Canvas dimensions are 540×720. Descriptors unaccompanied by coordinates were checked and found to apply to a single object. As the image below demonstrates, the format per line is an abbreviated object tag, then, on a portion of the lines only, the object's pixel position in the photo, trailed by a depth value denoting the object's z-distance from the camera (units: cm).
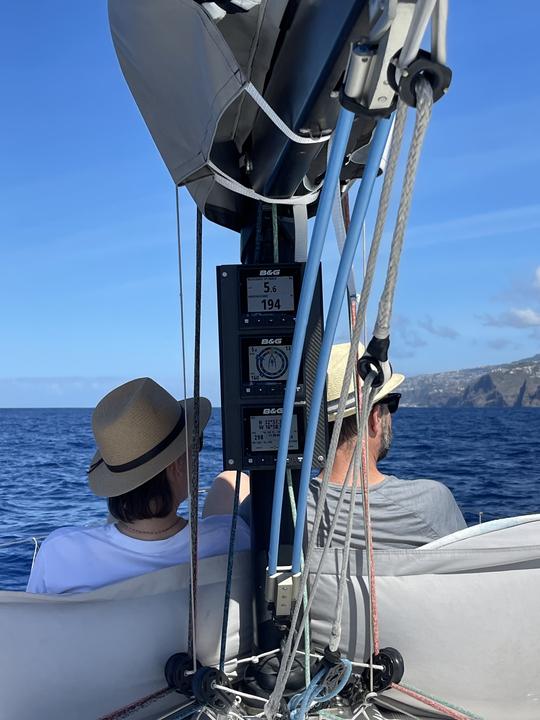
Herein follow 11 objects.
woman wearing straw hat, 235
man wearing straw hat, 254
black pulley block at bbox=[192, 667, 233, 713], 213
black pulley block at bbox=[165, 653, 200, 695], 218
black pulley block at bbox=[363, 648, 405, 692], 225
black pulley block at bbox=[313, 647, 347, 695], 216
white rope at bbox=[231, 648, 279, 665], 226
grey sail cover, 170
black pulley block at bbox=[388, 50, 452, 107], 115
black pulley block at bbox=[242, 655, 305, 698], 223
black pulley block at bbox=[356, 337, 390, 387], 151
